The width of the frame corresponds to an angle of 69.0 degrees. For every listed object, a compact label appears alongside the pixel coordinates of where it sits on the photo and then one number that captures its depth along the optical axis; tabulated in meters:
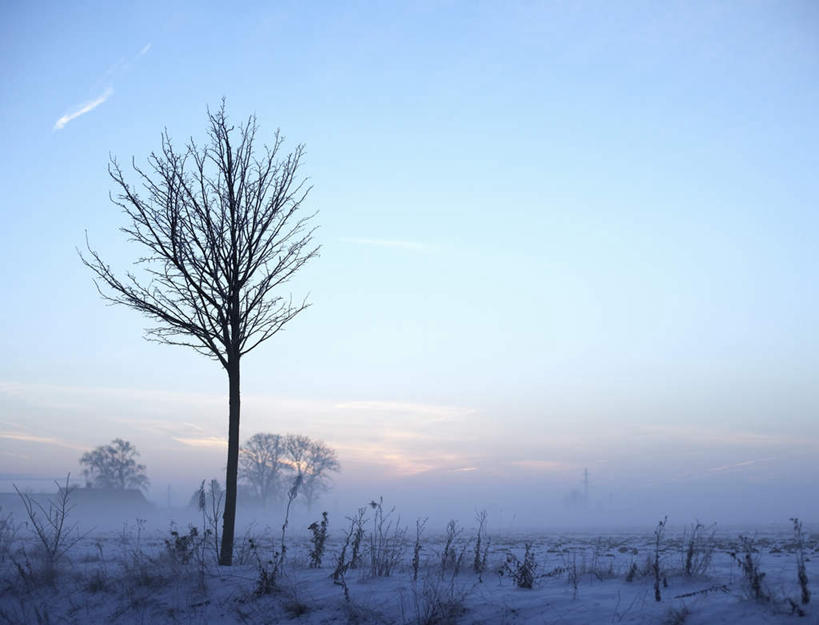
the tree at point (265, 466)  71.88
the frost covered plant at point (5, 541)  10.03
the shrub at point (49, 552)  8.20
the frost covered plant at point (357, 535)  7.72
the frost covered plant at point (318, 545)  8.50
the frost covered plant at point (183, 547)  7.89
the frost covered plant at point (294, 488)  7.46
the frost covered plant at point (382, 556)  7.43
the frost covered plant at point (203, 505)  8.09
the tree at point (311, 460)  72.81
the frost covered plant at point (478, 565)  7.40
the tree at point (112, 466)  71.62
